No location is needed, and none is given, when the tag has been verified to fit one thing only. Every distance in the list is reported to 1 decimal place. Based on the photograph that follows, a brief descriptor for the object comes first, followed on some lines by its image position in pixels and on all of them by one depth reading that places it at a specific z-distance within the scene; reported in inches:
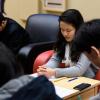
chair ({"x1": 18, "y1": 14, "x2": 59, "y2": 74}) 150.3
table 93.6
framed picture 171.7
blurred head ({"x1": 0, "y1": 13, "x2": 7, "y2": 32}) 158.5
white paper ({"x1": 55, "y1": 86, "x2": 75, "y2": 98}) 89.7
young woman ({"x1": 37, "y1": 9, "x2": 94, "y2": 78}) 110.3
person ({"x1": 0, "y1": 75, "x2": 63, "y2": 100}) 47.0
